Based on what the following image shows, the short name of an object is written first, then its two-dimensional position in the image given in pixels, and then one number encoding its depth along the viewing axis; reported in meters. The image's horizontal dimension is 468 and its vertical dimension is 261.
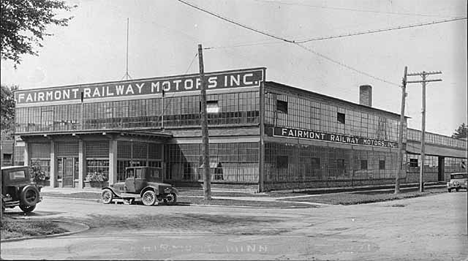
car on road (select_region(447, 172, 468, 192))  47.12
